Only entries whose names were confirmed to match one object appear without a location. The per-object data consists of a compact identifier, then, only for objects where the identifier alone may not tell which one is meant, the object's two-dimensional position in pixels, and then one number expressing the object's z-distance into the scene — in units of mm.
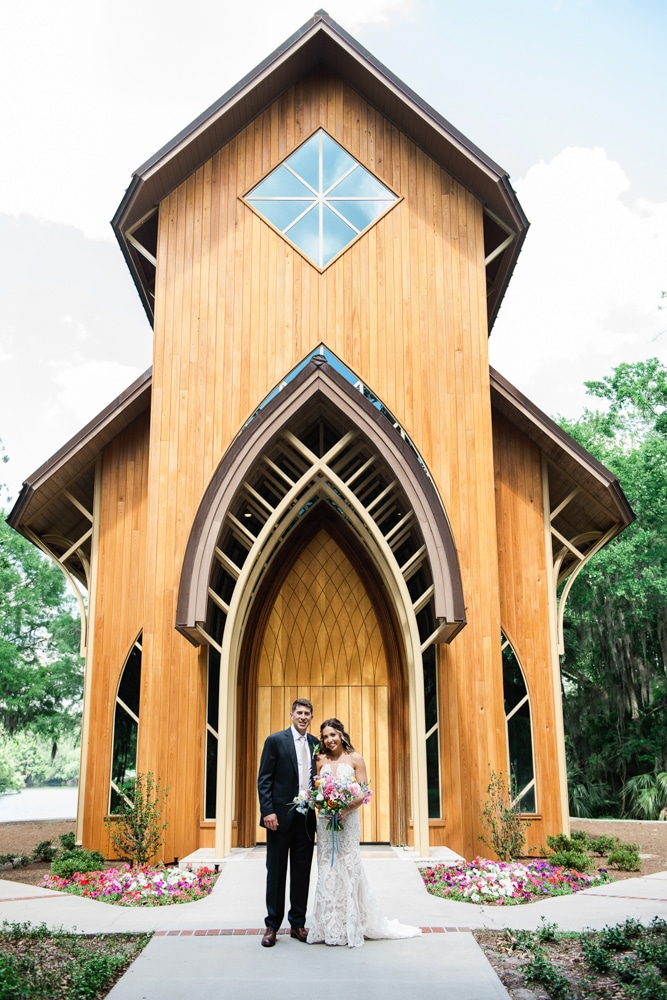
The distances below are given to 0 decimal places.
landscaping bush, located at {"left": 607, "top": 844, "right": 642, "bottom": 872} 10883
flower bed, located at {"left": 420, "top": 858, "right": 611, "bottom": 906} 8567
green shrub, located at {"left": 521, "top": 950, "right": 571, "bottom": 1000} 5492
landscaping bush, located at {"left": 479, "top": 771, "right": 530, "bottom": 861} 10594
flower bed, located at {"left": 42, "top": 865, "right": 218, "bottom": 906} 8617
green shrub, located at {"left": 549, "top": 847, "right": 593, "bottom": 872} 10234
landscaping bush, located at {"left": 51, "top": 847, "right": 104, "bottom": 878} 10242
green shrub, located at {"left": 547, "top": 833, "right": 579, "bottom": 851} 11195
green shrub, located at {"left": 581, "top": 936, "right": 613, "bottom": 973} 5957
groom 6891
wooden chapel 11109
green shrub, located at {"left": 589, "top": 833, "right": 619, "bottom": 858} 12094
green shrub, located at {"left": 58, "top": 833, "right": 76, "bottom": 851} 11758
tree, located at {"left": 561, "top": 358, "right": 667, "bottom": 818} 24016
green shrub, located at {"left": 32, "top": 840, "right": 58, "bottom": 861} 12594
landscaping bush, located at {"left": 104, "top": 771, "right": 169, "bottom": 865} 10414
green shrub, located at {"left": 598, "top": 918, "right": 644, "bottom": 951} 6398
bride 6727
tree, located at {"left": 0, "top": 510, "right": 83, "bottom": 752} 27047
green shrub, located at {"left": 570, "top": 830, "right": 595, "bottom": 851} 11270
